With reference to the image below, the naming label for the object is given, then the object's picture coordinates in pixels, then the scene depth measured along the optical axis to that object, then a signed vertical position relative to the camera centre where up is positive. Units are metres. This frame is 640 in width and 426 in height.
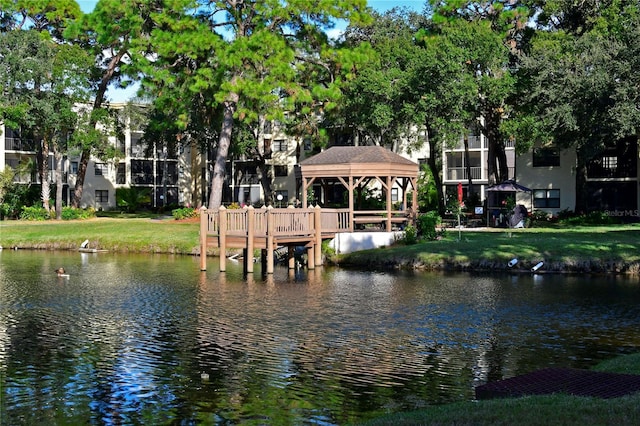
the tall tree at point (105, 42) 49.09 +11.19
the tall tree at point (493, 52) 49.25 +9.33
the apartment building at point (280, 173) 63.97 +2.95
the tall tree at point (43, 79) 57.94 +9.21
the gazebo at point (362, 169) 38.59 +1.65
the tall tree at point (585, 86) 42.12 +6.33
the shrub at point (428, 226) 38.09 -1.11
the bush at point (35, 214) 59.41 -0.64
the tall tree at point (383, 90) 50.88 +7.23
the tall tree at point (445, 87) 48.31 +7.03
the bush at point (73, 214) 59.75 -0.66
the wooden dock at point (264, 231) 31.78 -1.12
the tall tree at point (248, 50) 46.47 +9.11
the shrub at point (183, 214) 56.53 -0.68
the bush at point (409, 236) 37.44 -1.55
